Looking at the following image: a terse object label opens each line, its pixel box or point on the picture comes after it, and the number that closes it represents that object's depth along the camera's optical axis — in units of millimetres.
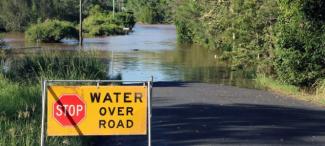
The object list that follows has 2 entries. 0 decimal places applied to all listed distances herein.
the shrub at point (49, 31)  60469
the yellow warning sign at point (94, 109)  6848
